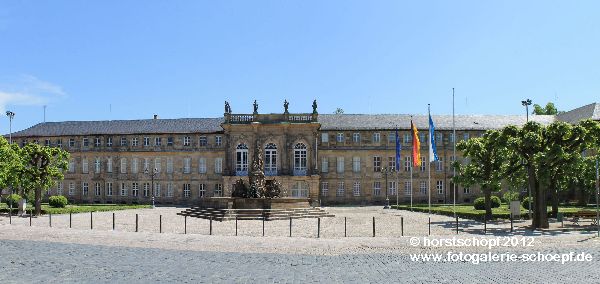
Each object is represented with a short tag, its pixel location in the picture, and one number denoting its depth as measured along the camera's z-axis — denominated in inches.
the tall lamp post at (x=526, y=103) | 2503.9
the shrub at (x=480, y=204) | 1899.6
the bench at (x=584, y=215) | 1190.9
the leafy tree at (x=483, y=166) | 1411.2
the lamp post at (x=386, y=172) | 2286.2
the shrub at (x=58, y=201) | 2066.9
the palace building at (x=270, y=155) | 2516.0
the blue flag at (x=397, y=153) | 2091.5
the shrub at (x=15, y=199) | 2175.3
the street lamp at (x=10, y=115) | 2819.9
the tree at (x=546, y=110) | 3196.4
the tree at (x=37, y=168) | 1664.1
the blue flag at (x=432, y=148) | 1575.9
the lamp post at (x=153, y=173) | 2529.8
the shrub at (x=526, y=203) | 1824.6
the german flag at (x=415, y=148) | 1749.5
